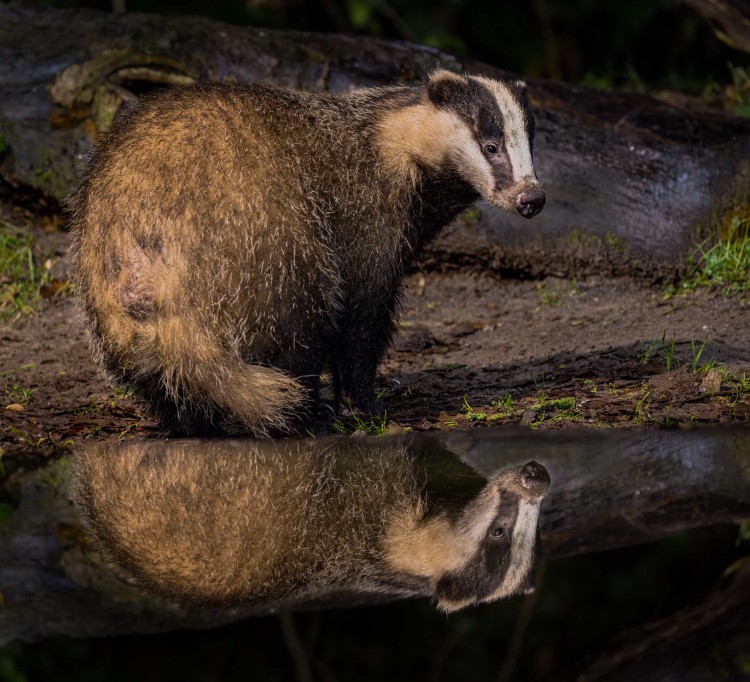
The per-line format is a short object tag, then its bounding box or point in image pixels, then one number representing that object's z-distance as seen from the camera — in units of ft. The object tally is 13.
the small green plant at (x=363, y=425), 35.66
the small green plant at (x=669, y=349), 38.17
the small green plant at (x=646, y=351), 39.37
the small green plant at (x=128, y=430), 36.68
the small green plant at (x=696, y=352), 37.52
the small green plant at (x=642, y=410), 33.96
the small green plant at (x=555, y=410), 34.71
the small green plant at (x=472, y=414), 36.04
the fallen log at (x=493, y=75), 50.03
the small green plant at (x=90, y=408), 39.11
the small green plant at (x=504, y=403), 36.60
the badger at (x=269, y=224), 32.09
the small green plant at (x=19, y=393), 39.63
